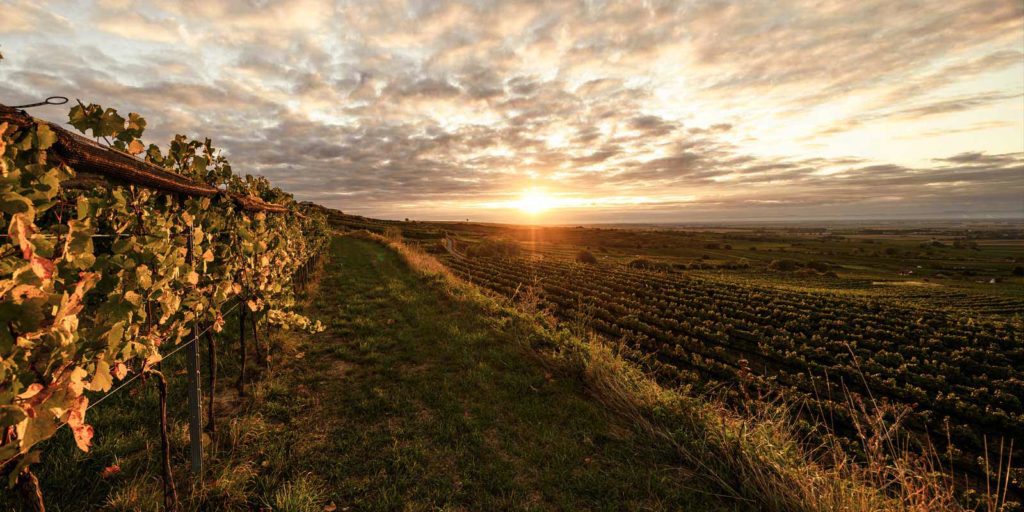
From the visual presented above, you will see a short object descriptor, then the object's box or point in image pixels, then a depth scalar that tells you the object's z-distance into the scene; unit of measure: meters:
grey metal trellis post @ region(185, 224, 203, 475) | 4.18
